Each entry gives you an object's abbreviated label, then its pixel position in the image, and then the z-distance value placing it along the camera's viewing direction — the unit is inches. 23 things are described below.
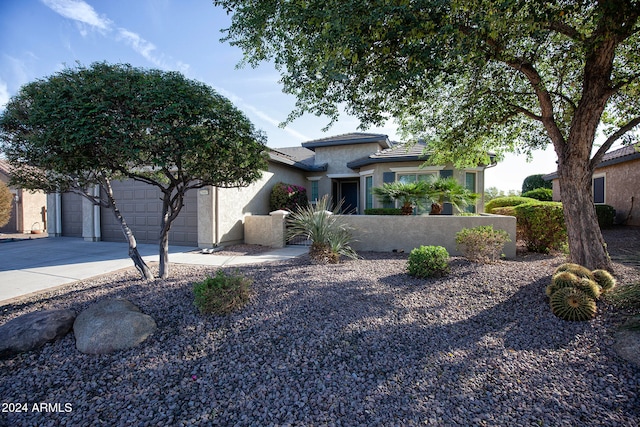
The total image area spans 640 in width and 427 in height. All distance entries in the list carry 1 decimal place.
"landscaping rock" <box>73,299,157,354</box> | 121.7
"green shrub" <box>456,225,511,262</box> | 246.7
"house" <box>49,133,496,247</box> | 389.4
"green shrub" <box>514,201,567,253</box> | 312.0
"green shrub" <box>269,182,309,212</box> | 476.4
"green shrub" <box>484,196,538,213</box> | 564.1
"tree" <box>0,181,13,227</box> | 487.5
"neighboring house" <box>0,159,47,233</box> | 614.2
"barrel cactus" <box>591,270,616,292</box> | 154.4
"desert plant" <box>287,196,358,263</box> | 258.8
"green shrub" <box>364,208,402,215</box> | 389.1
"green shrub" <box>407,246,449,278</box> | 203.6
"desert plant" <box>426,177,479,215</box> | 360.8
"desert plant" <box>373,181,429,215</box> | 361.7
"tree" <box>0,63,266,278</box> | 140.6
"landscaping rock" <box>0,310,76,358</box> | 120.2
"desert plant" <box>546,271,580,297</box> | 150.2
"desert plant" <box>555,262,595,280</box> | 159.5
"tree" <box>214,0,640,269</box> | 156.9
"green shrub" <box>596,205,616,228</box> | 481.1
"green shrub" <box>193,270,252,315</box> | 142.2
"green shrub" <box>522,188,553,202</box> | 715.6
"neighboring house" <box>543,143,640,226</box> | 489.1
